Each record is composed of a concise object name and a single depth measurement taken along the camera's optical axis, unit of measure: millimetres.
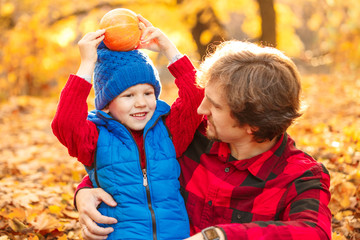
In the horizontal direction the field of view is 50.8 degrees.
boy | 2000
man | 1771
